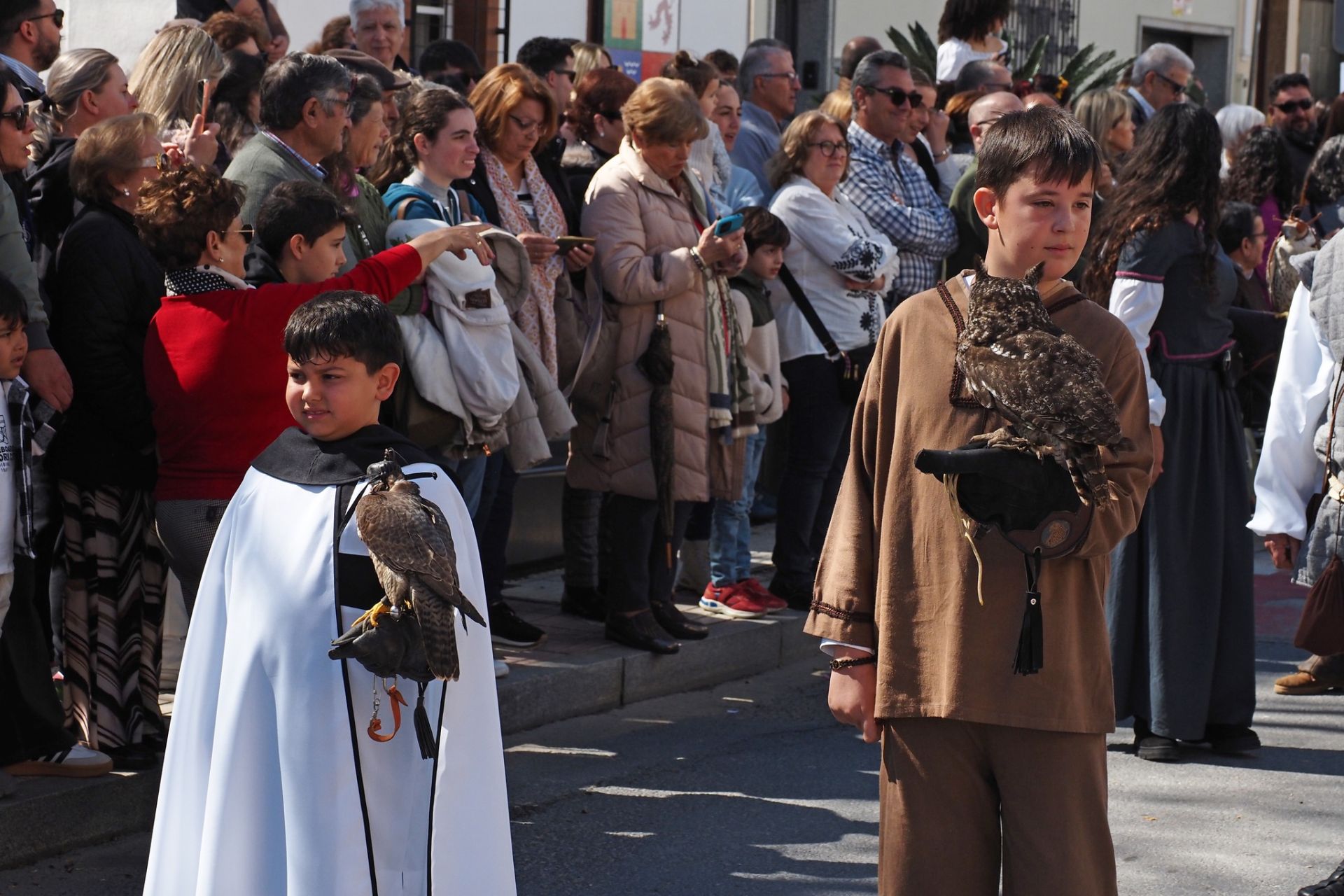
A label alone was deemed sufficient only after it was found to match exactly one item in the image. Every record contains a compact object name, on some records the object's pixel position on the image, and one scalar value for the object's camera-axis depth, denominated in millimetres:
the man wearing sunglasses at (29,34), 12586
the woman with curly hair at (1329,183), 11992
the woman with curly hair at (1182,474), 12031
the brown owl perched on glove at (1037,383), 5758
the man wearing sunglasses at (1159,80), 23500
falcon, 6215
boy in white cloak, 6652
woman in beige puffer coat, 13367
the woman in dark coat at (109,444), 10266
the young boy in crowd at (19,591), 9266
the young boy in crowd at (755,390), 14781
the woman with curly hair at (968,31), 22969
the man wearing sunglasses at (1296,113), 24859
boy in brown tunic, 6199
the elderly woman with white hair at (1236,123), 25000
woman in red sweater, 9523
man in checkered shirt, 16281
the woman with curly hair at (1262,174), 21766
